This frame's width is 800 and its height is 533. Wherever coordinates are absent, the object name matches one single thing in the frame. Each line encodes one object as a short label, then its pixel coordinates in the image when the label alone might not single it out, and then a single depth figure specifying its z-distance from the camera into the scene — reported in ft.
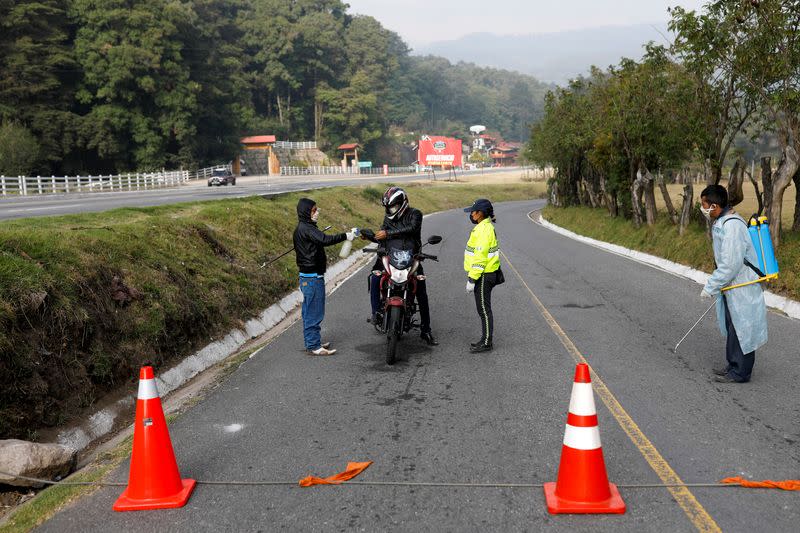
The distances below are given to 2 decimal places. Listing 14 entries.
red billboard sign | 340.80
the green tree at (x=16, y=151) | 152.46
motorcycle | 27.73
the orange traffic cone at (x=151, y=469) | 15.57
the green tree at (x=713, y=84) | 54.08
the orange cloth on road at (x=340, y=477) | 16.25
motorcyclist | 29.45
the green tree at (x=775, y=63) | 48.70
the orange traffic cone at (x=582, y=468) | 14.71
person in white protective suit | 23.45
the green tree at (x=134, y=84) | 216.74
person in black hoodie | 28.94
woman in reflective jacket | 29.12
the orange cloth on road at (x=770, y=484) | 15.38
